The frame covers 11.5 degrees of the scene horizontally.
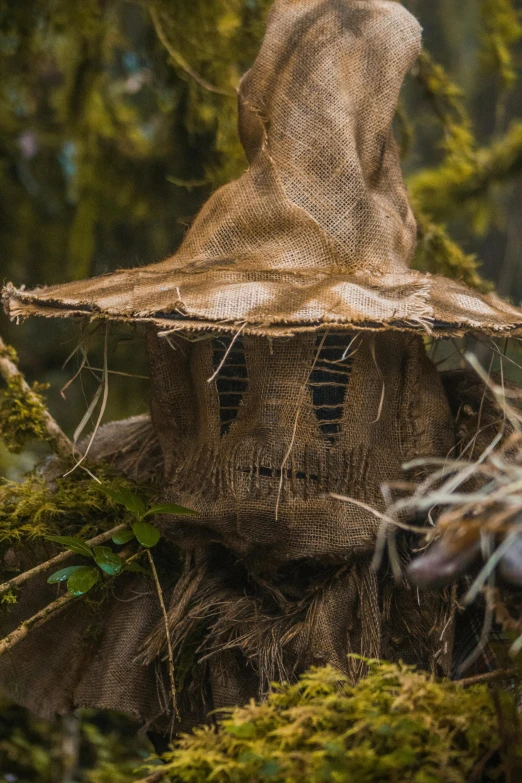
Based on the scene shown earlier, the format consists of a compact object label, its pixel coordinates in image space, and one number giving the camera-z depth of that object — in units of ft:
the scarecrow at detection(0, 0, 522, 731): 7.03
